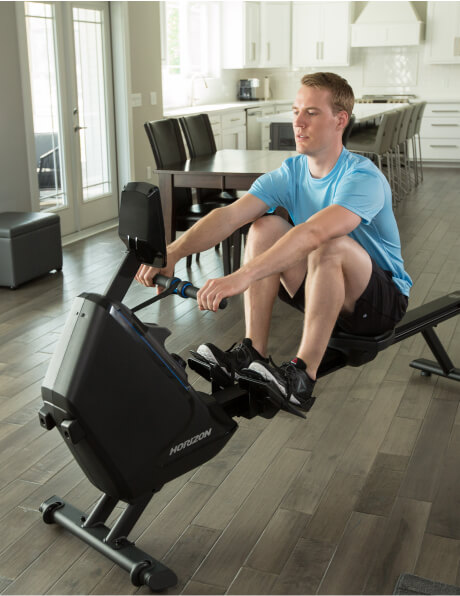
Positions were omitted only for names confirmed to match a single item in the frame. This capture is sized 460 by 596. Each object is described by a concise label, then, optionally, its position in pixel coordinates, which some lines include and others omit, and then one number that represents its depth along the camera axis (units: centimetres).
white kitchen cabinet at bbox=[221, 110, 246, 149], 858
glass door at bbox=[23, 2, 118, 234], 564
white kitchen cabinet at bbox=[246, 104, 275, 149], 948
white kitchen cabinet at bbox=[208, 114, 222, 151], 822
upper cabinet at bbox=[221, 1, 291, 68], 959
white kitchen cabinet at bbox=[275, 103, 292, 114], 1048
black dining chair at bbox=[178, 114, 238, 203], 523
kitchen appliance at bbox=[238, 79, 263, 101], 1020
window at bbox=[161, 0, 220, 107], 854
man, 224
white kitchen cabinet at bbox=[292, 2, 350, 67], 1026
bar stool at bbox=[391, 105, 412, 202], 750
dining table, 457
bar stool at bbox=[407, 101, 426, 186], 829
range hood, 980
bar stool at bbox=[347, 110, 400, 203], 696
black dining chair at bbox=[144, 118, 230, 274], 477
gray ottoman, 449
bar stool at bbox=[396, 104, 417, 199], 777
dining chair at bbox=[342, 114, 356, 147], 518
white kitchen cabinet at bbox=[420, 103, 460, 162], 981
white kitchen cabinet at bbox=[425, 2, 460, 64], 970
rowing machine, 175
